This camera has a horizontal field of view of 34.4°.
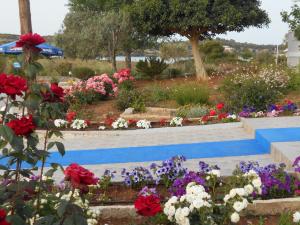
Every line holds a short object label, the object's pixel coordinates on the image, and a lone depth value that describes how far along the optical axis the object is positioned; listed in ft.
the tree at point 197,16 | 62.85
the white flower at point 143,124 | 33.40
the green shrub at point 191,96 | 41.47
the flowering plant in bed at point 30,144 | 7.70
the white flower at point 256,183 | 12.21
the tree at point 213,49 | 121.70
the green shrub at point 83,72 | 83.30
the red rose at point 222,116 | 34.46
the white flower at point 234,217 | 10.69
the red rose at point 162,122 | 34.57
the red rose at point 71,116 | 35.17
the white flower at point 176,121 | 33.81
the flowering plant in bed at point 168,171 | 17.10
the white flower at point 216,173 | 13.77
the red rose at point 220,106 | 37.27
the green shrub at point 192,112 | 37.06
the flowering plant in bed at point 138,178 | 17.22
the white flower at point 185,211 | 10.68
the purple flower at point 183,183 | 14.42
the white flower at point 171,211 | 11.07
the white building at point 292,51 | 107.38
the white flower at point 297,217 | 11.76
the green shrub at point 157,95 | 44.56
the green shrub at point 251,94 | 36.81
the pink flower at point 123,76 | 49.11
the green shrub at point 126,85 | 48.44
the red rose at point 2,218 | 6.39
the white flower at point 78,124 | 33.67
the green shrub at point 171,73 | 71.72
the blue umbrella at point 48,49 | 69.23
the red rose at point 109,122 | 34.77
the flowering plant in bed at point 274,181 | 15.53
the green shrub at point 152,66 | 67.10
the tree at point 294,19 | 54.49
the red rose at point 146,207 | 8.72
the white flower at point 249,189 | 11.64
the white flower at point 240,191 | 11.00
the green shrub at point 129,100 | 41.45
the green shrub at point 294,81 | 48.21
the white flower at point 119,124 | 33.50
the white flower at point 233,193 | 11.08
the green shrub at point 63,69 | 93.30
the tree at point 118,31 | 72.23
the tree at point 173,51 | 98.13
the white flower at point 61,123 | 33.53
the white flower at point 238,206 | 10.82
